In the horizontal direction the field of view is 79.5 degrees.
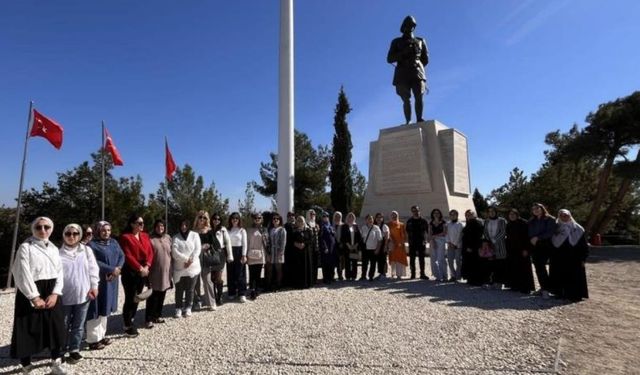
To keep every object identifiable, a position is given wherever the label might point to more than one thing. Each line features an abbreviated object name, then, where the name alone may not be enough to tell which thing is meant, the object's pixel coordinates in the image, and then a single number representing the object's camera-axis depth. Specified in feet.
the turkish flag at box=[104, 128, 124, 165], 47.32
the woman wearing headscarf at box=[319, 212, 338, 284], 27.73
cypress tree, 84.12
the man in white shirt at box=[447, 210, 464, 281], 26.89
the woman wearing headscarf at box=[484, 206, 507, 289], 24.77
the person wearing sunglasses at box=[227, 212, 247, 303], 22.57
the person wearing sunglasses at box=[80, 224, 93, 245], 17.83
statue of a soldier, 41.34
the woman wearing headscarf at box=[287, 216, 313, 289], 25.63
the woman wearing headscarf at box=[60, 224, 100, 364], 12.76
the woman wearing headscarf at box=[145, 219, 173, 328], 16.97
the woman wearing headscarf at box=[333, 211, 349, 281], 28.63
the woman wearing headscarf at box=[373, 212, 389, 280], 28.40
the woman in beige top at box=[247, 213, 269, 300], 23.62
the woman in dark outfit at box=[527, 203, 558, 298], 22.38
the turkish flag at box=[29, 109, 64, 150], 35.58
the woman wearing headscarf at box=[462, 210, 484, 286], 25.89
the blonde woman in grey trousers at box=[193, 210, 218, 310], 20.12
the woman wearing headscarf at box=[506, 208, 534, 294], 23.36
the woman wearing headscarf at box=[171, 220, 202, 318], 18.31
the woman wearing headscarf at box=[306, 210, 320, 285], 26.53
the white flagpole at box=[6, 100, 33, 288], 30.63
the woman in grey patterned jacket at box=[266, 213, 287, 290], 24.52
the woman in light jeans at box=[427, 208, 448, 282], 27.73
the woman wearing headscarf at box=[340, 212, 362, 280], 28.41
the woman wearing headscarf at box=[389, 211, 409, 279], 28.94
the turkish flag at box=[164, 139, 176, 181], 58.08
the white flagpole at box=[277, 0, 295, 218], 47.29
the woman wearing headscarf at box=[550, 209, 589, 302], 21.22
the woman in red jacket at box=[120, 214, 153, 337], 15.84
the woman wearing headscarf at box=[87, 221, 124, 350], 14.38
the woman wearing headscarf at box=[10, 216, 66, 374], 11.21
